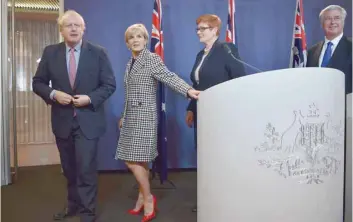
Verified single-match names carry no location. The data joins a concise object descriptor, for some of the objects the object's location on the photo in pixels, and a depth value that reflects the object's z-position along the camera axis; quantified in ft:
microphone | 8.71
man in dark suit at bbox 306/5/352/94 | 8.09
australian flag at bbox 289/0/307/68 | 13.32
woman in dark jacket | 8.62
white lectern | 4.88
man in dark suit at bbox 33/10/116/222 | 7.84
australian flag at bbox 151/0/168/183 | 12.19
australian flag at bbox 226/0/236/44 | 13.03
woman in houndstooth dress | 7.89
